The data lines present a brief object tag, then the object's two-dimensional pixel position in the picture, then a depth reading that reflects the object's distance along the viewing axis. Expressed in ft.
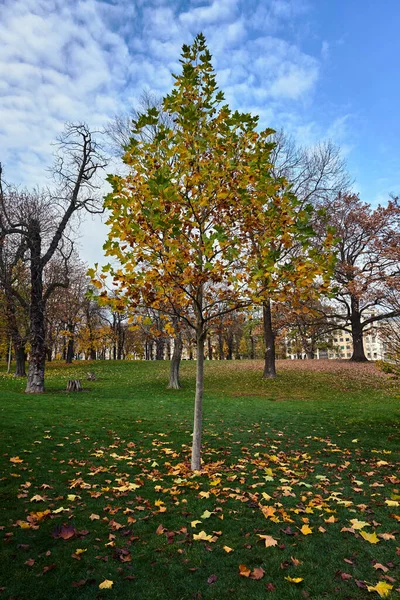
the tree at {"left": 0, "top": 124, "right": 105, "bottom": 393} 57.82
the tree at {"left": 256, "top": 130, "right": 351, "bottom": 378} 77.84
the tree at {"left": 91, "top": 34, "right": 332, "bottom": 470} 19.54
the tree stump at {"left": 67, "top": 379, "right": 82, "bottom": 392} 60.90
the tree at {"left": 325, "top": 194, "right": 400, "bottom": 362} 75.61
